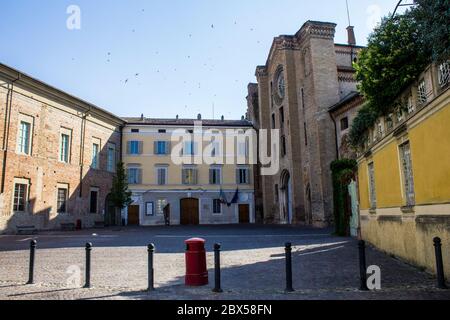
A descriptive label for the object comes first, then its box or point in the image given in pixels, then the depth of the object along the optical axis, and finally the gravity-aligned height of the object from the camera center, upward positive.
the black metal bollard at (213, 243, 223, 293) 6.23 -1.08
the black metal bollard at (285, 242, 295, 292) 6.16 -1.17
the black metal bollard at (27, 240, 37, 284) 7.27 -1.01
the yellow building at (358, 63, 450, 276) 6.55 +0.77
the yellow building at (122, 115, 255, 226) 37.19 +3.95
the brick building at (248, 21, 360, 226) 26.75 +7.63
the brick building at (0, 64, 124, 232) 22.12 +4.06
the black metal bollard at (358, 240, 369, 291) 6.23 -1.05
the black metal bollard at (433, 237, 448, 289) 6.00 -0.99
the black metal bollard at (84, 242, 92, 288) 6.83 -1.03
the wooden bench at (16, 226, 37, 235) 22.16 -1.00
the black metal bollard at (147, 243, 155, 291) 6.51 -1.16
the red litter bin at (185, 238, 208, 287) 6.75 -1.00
